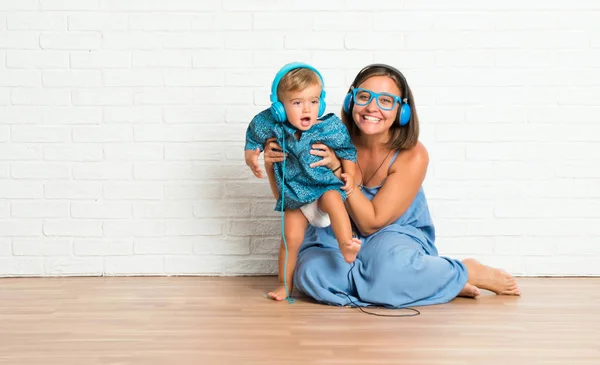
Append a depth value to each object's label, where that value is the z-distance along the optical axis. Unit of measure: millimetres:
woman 2799
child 2727
